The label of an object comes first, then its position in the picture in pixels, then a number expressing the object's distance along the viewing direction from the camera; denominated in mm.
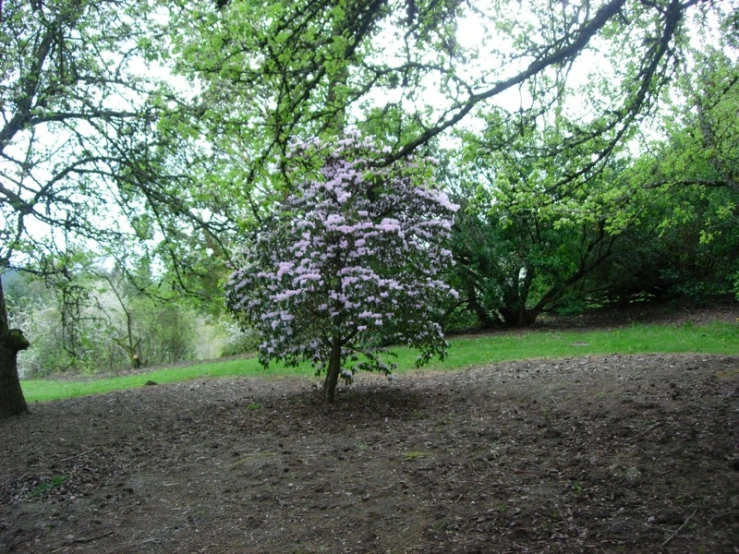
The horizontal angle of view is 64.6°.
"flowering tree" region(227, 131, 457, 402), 6840
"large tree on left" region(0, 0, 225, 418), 7184
